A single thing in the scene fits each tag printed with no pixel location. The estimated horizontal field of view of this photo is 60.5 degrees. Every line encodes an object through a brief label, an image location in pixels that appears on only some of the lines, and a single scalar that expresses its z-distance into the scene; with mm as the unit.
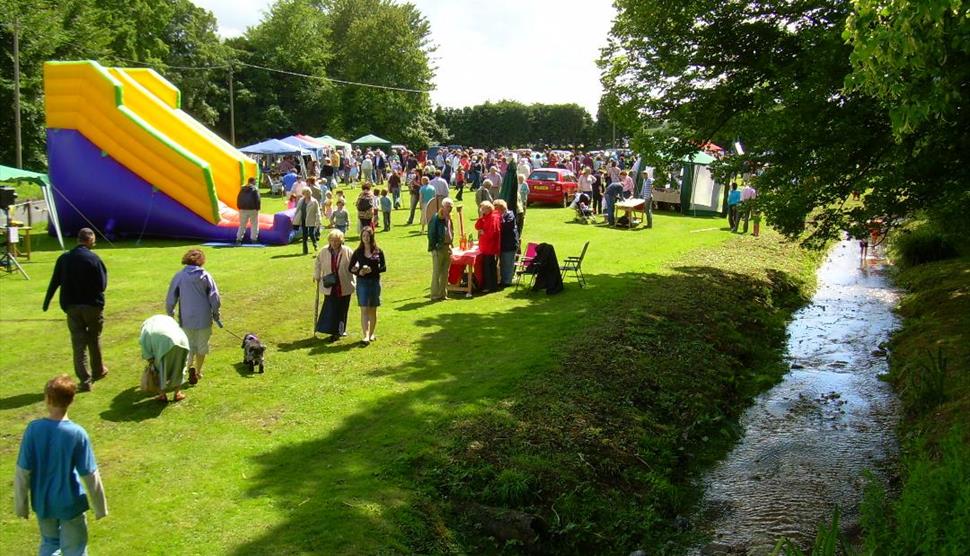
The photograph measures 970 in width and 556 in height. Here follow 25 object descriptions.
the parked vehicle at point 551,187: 30844
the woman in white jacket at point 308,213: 19038
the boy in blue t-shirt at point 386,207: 23186
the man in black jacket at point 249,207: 19594
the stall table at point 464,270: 15266
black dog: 10414
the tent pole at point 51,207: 17391
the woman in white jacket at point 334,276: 11461
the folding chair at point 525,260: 16062
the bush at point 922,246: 19734
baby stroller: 26875
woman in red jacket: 14703
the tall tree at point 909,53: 6102
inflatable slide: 19547
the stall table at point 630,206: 25109
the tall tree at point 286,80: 60656
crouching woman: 8820
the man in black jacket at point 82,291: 9383
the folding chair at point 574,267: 16078
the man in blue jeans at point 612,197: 25984
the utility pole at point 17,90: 29097
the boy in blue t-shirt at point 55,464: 5289
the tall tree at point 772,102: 13219
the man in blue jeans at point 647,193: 25312
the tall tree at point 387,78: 61812
